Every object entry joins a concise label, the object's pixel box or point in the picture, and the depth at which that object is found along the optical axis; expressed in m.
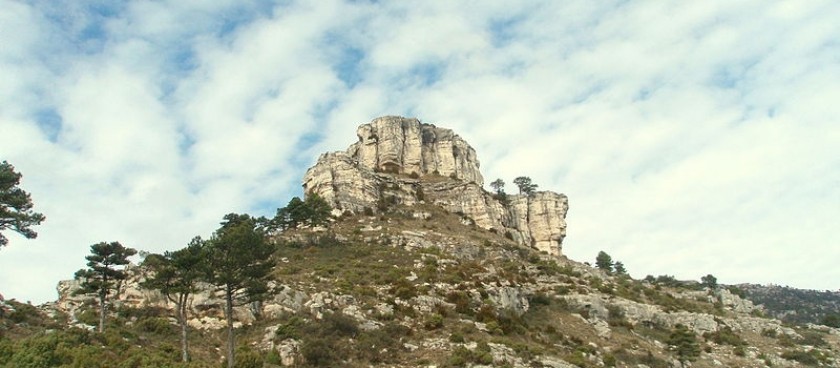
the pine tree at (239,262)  36.38
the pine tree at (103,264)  42.50
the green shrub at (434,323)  44.40
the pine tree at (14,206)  40.97
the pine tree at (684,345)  49.97
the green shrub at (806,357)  51.94
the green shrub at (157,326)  42.94
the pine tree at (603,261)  106.69
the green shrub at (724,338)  55.62
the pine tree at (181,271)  37.62
